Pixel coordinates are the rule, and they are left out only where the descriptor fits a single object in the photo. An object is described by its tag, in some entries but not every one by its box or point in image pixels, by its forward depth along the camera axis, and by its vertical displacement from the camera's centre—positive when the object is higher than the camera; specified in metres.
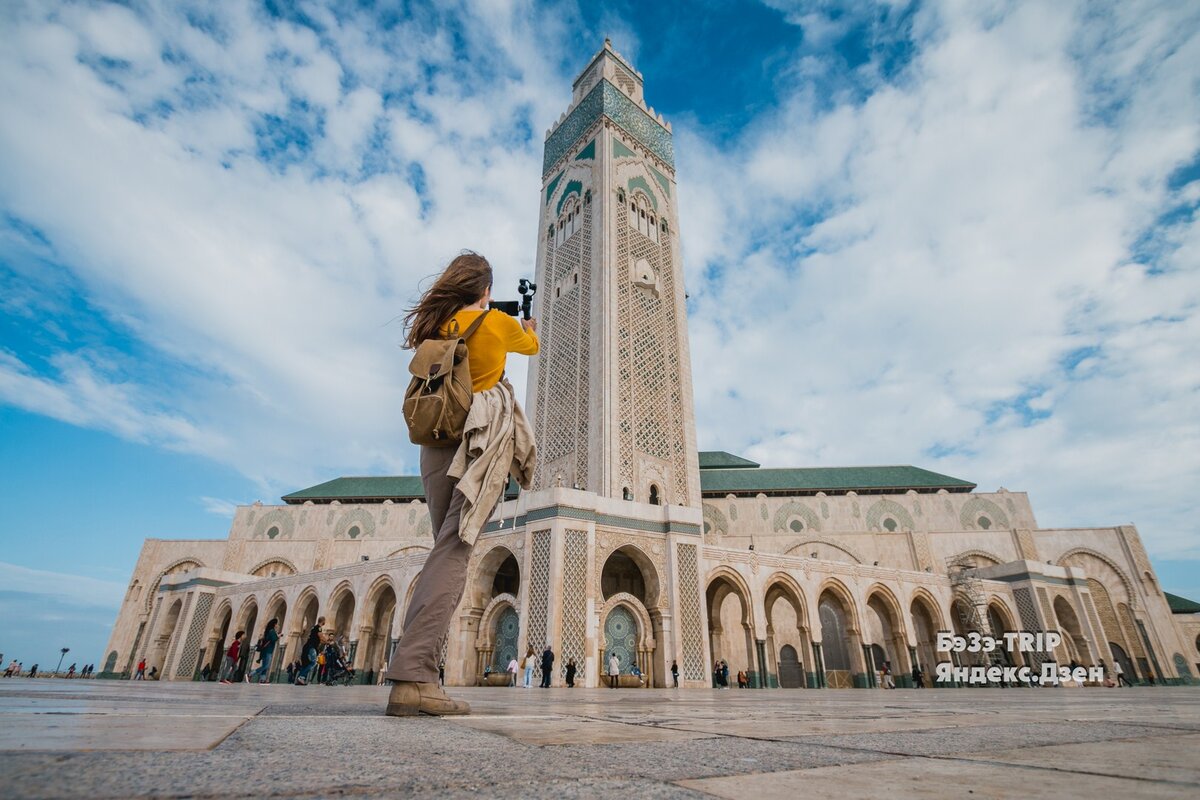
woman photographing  1.71 +0.63
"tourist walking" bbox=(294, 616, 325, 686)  10.01 +0.09
